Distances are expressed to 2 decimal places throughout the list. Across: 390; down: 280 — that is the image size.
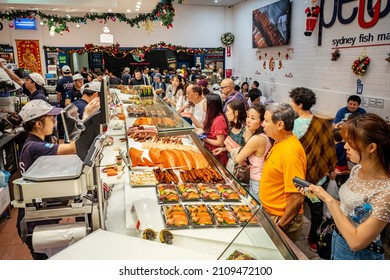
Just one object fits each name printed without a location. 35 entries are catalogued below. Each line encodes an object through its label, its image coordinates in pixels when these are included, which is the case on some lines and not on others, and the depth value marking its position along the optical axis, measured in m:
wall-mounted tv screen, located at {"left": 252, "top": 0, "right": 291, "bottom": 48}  8.84
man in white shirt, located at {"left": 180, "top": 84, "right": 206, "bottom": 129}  4.98
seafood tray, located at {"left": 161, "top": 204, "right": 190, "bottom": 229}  1.96
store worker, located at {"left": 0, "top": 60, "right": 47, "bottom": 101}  5.81
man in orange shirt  2.23
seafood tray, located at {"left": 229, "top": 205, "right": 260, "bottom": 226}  1.94
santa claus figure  7.34
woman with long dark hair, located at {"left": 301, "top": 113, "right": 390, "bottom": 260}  1.66
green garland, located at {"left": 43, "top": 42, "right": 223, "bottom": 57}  13.03
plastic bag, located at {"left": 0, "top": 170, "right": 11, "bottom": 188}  4.08
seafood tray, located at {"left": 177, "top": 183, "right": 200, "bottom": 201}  2.34
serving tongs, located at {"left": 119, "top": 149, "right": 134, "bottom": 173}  2.84
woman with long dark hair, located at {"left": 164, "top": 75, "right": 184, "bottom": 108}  7.33
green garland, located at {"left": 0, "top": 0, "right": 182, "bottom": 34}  9.08
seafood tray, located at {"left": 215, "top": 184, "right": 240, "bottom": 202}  2.26
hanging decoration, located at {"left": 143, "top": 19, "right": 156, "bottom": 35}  12.88
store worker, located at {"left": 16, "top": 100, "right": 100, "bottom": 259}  2.47
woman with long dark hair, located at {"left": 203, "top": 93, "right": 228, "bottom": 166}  3.81
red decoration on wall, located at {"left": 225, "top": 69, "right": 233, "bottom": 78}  13.64
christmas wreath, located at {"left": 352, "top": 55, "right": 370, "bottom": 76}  6.02
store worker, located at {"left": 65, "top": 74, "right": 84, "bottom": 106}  7.15
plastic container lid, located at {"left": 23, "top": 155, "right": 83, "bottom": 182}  1.57
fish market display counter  1.58
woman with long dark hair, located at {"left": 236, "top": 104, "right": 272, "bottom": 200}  2.82
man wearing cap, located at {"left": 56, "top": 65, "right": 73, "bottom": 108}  7.98
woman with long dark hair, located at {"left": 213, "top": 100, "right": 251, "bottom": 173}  3.55
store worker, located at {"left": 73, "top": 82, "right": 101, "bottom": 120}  4.46
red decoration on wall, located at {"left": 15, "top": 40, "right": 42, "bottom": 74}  12.81
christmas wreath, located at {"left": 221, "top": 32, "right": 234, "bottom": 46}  13.50
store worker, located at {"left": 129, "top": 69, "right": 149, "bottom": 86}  10.48
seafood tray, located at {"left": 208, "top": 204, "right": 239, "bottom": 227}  1.97
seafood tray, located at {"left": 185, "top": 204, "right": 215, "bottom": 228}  1.98
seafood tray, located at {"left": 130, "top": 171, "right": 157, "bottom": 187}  2.57
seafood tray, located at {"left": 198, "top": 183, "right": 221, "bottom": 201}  2.31
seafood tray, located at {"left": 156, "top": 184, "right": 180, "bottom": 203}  2.30
